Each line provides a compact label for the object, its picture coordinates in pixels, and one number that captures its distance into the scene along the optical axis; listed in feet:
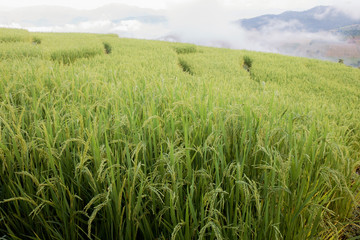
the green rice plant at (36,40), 35.96
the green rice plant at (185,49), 33.50
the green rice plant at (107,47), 33.19
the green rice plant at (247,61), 28.78
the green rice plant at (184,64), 22.81
